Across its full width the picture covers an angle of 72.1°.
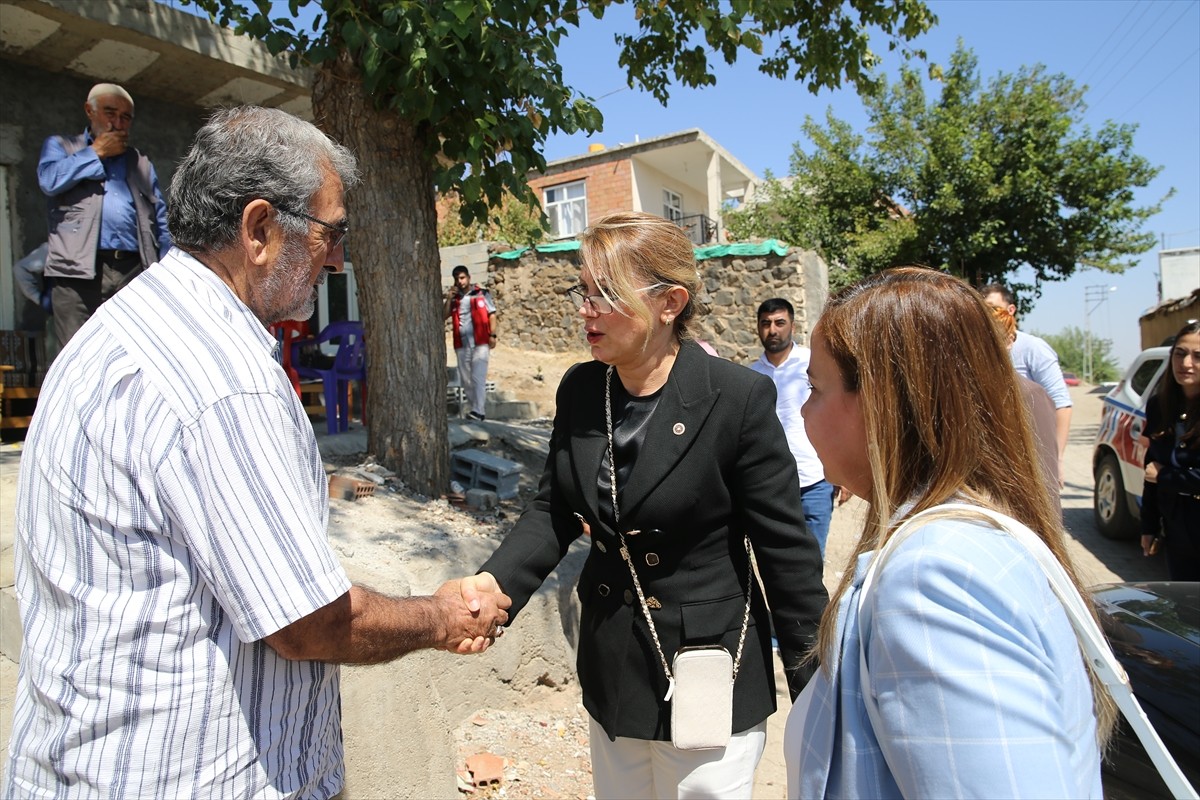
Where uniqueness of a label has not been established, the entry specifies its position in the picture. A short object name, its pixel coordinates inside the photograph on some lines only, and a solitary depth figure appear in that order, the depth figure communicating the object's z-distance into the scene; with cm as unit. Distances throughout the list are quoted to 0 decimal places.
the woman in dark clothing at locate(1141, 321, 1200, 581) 473
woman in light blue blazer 105
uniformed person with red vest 1002
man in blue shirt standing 459
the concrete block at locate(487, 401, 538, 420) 1091
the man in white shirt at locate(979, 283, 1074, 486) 509
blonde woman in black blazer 224
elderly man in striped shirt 139
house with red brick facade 2448
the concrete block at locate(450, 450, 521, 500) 599
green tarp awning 1422
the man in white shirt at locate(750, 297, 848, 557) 494
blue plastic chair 705
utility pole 6744
